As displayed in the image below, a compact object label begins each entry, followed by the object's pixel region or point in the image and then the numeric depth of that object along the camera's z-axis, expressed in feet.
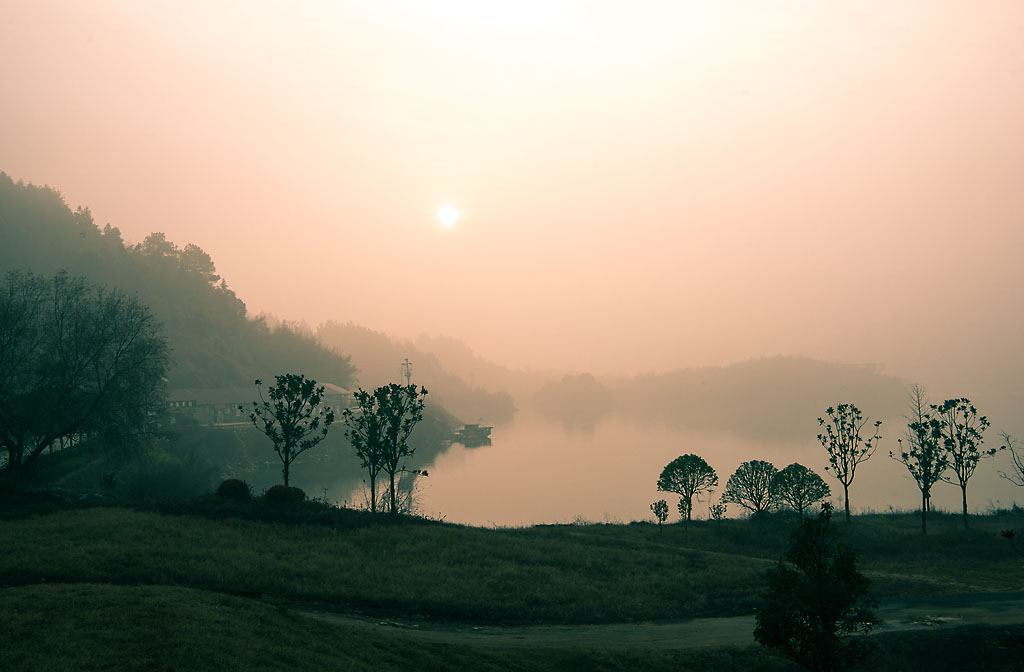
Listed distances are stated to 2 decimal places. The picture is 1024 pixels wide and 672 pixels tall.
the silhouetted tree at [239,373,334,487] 167.04
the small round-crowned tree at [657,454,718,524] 171.12
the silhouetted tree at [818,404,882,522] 181.68
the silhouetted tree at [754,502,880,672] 60.75
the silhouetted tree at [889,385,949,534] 173.06
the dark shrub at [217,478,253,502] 143.74
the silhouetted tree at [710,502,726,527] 171.10
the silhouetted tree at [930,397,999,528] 174.81
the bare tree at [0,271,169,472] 170.71
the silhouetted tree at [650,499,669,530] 163.43
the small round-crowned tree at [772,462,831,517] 169.27
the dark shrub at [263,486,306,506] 143.84
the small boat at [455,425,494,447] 625.41
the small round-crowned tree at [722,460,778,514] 176.24
